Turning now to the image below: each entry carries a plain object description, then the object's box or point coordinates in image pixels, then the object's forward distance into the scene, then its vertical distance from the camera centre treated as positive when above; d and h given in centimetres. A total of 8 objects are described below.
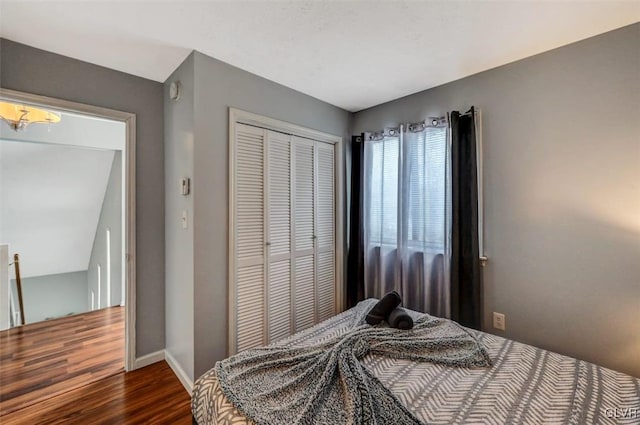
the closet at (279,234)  217 -17
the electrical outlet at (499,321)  211 -85
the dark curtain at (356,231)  297 -18
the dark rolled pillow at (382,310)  178 -64
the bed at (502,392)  105 -78
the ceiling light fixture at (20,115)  221 +87
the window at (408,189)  241 +24
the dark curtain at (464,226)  219 -10
